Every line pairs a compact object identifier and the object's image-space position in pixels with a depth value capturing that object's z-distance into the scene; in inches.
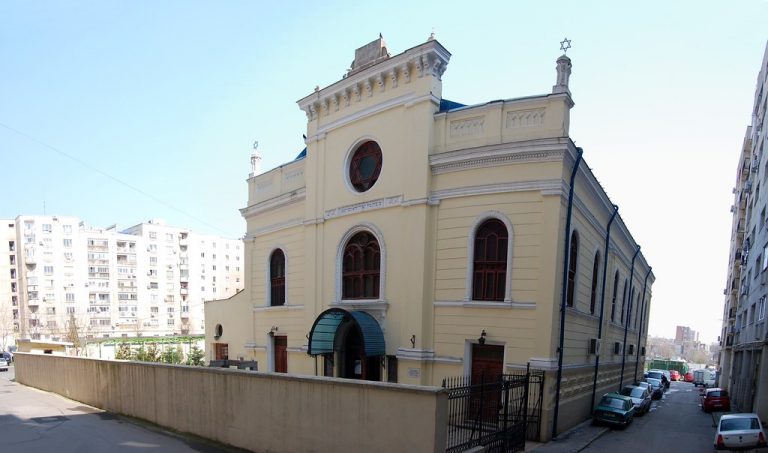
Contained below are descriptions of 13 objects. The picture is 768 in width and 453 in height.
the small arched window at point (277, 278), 858.8
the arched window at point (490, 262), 569.3
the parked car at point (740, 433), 524.1
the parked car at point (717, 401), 987.3
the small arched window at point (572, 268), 610.3
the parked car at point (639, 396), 830.5
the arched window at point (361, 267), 677.9
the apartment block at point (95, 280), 2662.4
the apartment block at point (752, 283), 844.6
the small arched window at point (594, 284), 717.3
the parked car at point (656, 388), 1206.3
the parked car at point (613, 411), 657.6
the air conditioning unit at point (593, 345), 680.4
